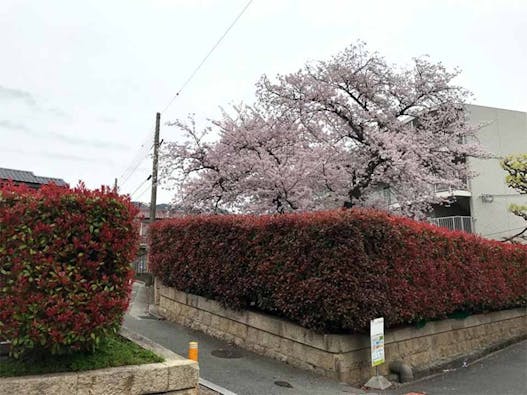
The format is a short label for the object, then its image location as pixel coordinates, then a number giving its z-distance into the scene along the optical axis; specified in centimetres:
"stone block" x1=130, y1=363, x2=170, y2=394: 390
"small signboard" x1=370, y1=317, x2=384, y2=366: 593
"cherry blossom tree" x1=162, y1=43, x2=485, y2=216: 1216
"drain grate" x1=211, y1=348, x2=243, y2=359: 718
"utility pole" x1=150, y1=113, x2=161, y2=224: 1589
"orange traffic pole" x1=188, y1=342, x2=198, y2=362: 474
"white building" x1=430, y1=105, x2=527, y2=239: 2066
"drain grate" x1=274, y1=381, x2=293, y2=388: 573
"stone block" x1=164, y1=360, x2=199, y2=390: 410
